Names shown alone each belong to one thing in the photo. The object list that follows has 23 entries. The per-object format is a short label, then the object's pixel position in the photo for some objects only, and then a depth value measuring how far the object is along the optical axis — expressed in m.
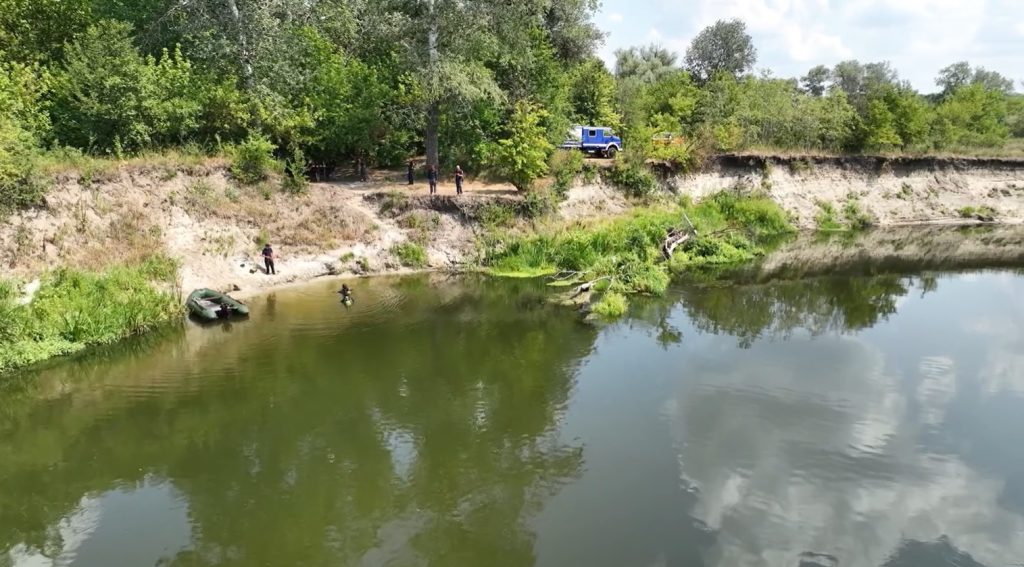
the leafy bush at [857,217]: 45.31
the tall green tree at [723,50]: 75.00
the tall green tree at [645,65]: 72.62
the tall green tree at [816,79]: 96.62
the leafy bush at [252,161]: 31.05
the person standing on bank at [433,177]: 33.50
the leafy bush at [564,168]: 36.28
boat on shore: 23.30
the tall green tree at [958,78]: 89.94
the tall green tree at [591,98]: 45.47
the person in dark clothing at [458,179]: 33.72
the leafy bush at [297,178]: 31.97
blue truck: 42.19
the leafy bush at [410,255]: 31.50
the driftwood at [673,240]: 32.53
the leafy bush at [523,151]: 33.41
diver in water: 25.41
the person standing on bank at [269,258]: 28.19
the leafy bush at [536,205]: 34.22
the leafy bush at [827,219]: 44.50
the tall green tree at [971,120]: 51.94
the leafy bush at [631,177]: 39.25
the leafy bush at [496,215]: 33.25
